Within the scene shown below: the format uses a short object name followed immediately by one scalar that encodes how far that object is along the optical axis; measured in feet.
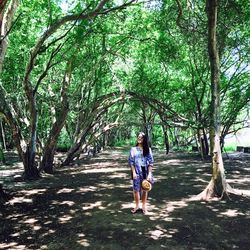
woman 27.35
